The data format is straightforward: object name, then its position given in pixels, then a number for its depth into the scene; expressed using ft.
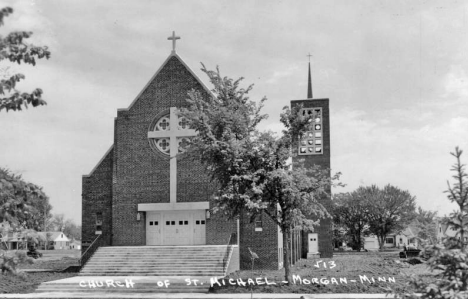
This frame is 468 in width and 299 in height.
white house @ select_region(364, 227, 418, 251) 363.54
